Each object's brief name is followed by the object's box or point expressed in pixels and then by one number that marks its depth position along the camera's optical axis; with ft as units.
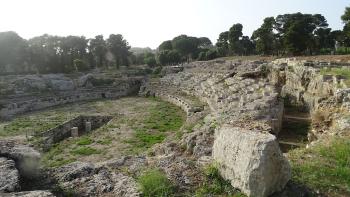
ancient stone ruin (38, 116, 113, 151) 85.46
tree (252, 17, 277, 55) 234.99
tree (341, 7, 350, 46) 148.66
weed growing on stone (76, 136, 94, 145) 78.97
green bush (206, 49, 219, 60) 292.73
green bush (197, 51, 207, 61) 297.37
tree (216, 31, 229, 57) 305.32
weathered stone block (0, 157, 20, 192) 28.94
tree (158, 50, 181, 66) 292.40
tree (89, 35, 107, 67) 274.98
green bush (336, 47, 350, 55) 175.28
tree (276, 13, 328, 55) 185.26
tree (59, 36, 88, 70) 250.78
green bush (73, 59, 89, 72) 230.27
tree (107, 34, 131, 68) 269.44
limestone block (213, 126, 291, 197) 24.67
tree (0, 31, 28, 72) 203.00
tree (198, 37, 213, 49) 503.20
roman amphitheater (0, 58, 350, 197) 27.55
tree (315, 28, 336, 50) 214.48
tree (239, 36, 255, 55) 289.12
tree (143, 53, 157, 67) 284.92
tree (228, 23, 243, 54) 280.51
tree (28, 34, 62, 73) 223.10
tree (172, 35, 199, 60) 347.36
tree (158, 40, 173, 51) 357.49
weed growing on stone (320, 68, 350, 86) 69.64
